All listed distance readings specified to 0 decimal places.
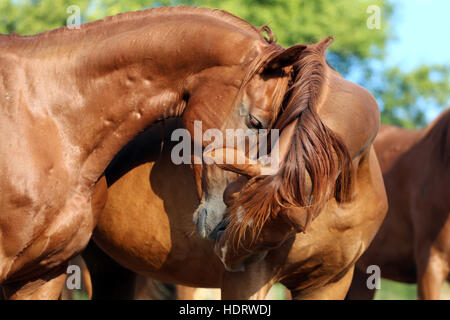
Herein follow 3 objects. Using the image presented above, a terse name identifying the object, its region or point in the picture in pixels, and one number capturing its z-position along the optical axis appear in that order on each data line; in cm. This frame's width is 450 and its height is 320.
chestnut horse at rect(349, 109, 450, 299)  1091
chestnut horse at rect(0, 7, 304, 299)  578
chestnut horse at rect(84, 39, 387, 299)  541
